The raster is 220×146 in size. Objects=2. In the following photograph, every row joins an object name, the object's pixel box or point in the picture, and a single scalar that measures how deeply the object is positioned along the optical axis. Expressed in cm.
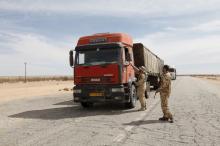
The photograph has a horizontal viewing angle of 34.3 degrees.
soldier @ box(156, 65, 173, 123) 1122
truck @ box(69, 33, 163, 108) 1437
